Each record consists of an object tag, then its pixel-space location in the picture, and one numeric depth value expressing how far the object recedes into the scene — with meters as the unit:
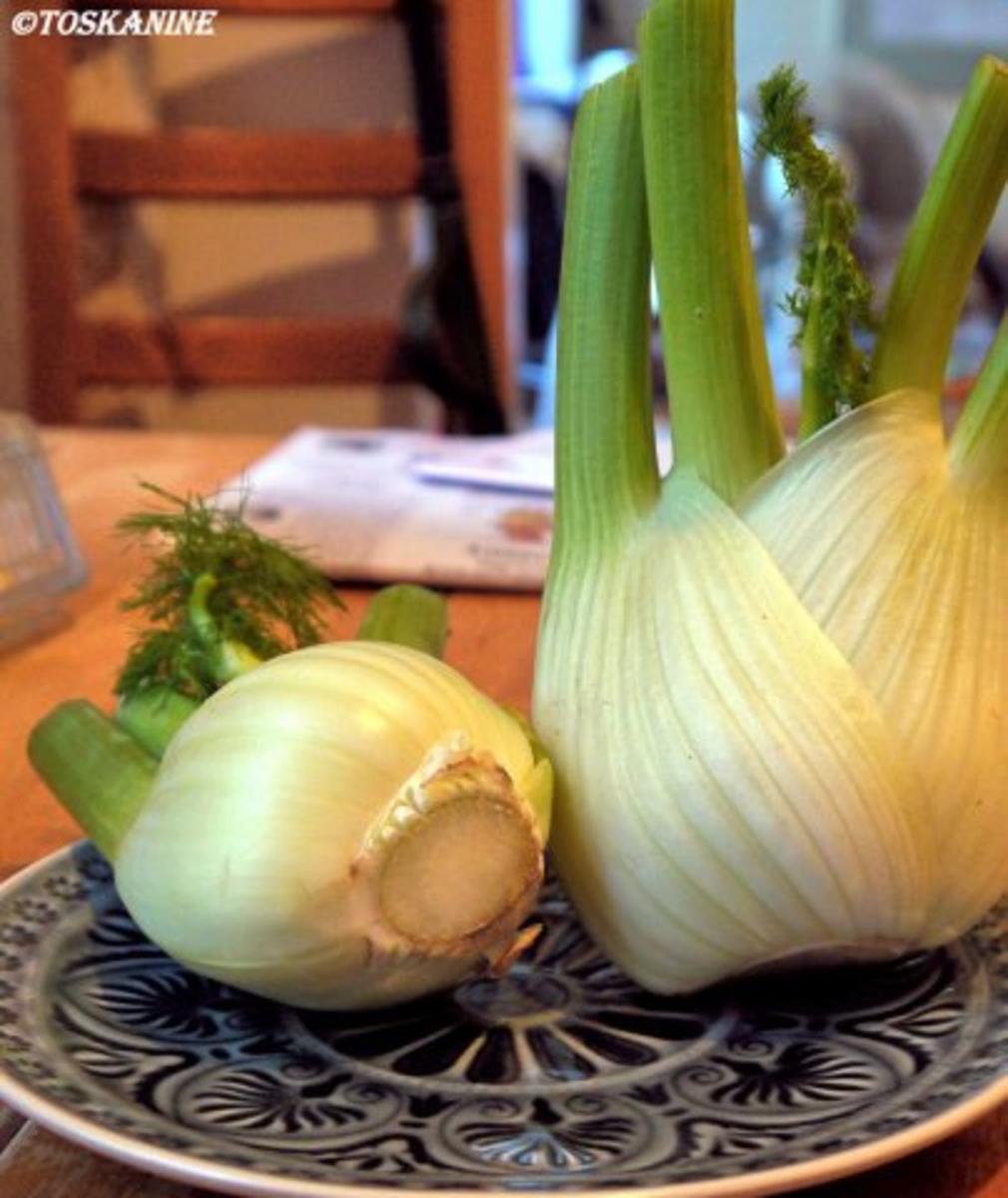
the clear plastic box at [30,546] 0.67
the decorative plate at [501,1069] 0.28
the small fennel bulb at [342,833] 0.31
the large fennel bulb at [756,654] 0.32
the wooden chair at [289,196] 1.14
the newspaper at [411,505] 0.73
